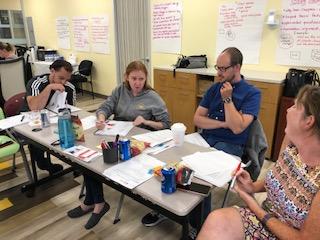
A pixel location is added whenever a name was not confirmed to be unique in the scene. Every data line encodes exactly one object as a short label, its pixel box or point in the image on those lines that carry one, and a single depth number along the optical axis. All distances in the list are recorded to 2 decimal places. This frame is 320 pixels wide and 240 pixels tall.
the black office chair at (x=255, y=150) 1.84
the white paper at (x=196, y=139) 1.95
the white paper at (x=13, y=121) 2.09
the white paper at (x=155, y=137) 1.72
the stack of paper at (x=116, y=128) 1.88
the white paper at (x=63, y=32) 6.06
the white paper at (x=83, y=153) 1.52
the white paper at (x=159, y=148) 1.58
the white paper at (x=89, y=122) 2.03
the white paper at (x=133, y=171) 1.26
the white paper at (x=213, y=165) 1.27
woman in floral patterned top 1.03
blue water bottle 1.64
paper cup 1.62
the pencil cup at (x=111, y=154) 1.43
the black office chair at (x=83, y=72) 5.53
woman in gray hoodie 2.11
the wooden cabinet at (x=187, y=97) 2.90
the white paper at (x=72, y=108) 2.45
